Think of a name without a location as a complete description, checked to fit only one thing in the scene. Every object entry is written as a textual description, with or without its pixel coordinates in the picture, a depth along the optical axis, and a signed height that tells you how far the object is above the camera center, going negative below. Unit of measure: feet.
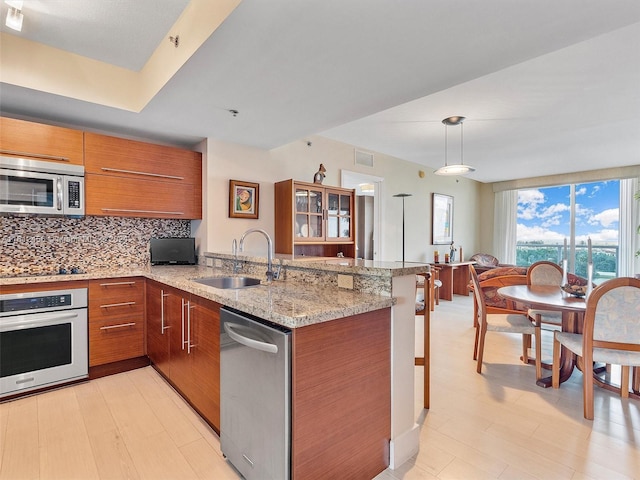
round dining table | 7.52 -1.70
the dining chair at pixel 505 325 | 8.82 -2.63
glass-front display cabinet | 11.82 +0.60
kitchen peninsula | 4.19 -1.89
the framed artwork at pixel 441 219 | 20.62 +1.08
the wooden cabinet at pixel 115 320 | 8.56 -2.48
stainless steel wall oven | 7.30 -2.64
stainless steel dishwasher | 4.10 -2.38
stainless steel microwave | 7.68 +1.18
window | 20.36 +0.79
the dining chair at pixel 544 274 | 11.36 -1.43
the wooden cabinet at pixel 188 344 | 5.91 -2.48
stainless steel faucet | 7.22 -0.81
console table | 19.49 -2.91
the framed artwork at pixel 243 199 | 11.19 +1.29
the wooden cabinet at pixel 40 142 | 7.78 +2.40
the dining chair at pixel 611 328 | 6.70 -2.03
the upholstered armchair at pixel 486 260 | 22.23 -1.84
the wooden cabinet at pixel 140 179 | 9.07 +1.72
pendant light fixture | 11.57 +2.74
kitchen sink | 8.13 -1.27
